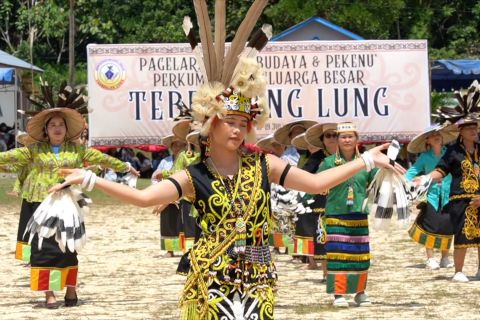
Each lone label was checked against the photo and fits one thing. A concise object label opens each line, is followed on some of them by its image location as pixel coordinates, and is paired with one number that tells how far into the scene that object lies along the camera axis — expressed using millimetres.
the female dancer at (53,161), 11500
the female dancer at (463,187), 12984
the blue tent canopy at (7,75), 33188
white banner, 22156
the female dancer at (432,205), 13992
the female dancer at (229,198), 6387
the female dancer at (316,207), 12945
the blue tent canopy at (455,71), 31672
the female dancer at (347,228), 11180
